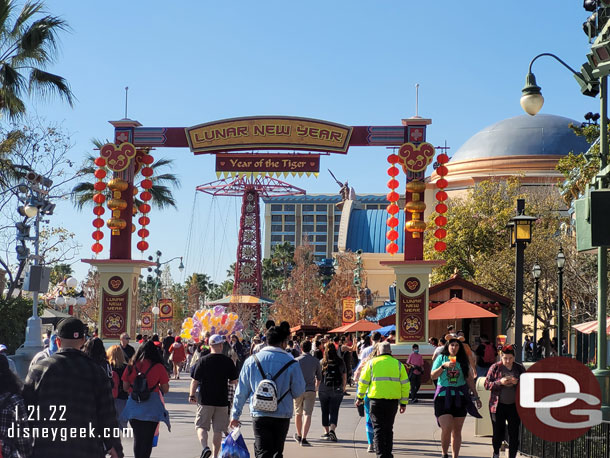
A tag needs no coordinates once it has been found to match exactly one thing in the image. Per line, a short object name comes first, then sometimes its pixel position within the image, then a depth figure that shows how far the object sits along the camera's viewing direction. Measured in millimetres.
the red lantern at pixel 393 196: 25131
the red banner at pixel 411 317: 25281
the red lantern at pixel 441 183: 24938
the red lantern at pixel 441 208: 24988
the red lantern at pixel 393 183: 25516
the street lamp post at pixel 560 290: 28656
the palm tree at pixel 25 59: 23094
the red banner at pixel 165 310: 48847
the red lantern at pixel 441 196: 24656
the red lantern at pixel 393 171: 25609
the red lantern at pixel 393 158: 25438
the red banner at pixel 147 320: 53069
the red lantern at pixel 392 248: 24484
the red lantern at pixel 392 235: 24859
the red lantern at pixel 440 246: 25156
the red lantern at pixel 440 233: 24938
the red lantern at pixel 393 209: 25047
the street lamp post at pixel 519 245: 15523
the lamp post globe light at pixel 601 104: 10570
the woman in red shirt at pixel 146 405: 10164
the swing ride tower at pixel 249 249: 88312
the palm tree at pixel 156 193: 38938
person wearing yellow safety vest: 11750
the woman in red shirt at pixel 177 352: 31422
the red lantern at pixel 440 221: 24814
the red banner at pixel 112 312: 26391
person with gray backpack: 9047
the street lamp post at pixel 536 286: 32406
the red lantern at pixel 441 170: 25094
